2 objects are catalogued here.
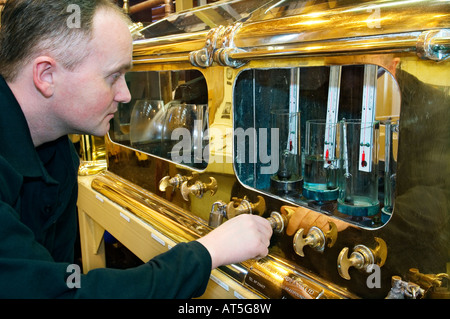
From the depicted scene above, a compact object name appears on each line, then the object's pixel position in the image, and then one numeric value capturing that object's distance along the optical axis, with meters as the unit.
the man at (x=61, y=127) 0.58
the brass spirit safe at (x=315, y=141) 0.57
